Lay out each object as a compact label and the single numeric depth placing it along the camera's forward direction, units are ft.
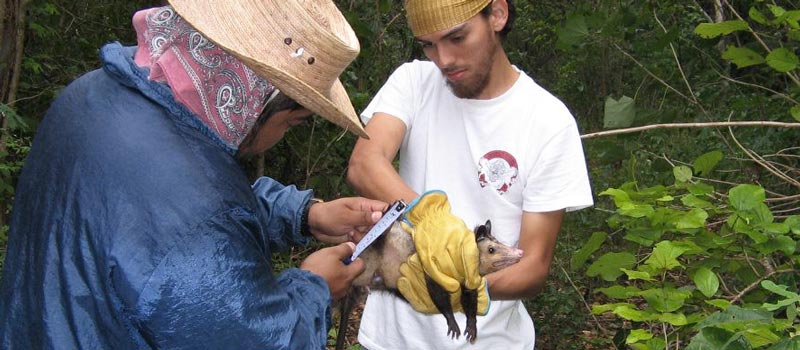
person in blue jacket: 6.25
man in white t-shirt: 10.11
